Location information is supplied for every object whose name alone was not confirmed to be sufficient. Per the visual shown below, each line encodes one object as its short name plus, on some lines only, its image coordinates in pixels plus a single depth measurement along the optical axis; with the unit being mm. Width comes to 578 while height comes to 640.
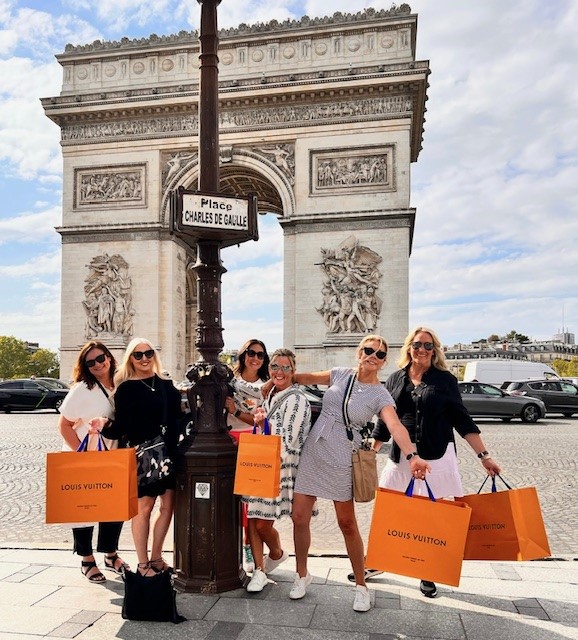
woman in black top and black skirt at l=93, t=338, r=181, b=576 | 4191
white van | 25781
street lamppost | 4145
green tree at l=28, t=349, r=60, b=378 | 77488
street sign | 4195
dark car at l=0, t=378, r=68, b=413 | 22219
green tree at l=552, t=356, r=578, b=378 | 88938
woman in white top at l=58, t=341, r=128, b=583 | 4457
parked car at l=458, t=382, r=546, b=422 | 18609
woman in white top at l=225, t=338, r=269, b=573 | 4504
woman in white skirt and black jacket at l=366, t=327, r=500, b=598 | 4180
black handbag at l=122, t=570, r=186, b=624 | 3689
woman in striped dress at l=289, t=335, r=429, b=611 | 3934
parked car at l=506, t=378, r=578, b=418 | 21891
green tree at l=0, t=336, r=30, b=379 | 69625
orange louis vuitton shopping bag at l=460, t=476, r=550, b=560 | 3828
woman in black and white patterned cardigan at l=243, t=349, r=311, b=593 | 4121
